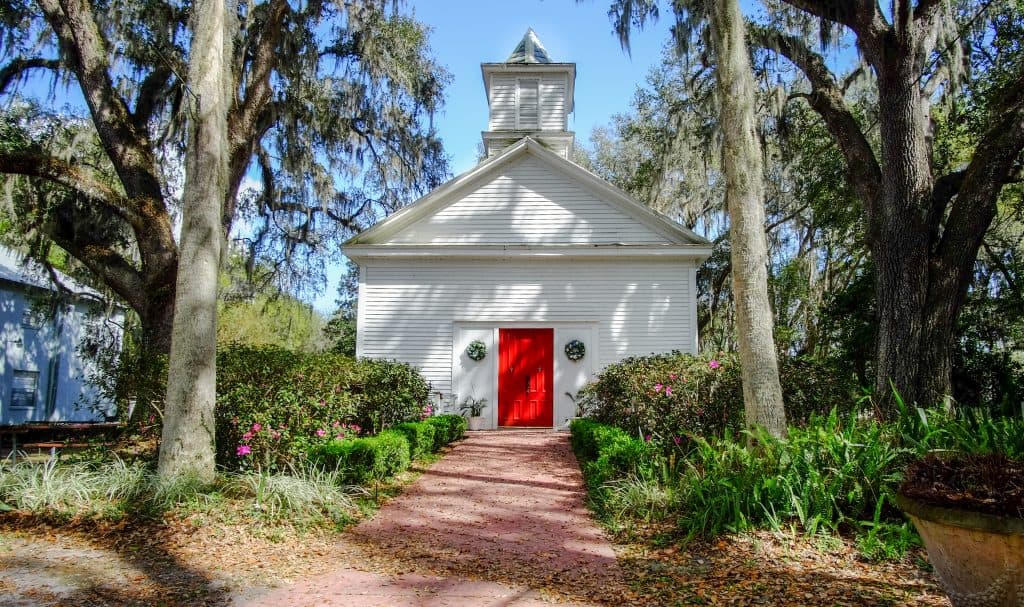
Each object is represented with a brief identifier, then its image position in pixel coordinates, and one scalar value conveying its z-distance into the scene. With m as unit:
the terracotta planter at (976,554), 3.11
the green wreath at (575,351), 13.59
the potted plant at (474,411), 13.48
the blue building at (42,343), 17.11
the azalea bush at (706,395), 8.18
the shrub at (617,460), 6.71
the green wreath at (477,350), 13.68
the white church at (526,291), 13.66
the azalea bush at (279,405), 7.04
